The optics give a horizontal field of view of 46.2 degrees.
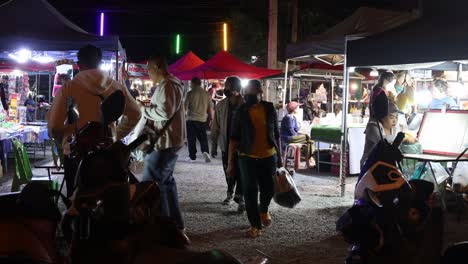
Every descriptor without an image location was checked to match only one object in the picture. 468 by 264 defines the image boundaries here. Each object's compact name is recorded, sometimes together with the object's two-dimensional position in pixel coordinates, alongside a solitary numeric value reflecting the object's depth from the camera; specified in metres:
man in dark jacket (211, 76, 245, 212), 8.09
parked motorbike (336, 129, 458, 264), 3.61
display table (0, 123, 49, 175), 10.87
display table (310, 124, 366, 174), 11.65
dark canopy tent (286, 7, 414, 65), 9.02
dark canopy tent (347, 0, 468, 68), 6.71
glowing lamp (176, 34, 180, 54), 41.84
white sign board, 8.21
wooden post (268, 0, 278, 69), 20.70
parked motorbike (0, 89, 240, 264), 2.65
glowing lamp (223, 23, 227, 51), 32.73
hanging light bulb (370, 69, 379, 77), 12.05
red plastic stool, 12.08
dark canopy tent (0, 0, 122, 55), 8.52
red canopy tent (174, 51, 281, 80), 16.53
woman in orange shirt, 6.70
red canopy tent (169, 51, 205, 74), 19.15
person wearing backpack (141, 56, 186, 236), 6.13
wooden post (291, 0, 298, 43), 23.28
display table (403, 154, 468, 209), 7.40
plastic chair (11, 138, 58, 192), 8.03
